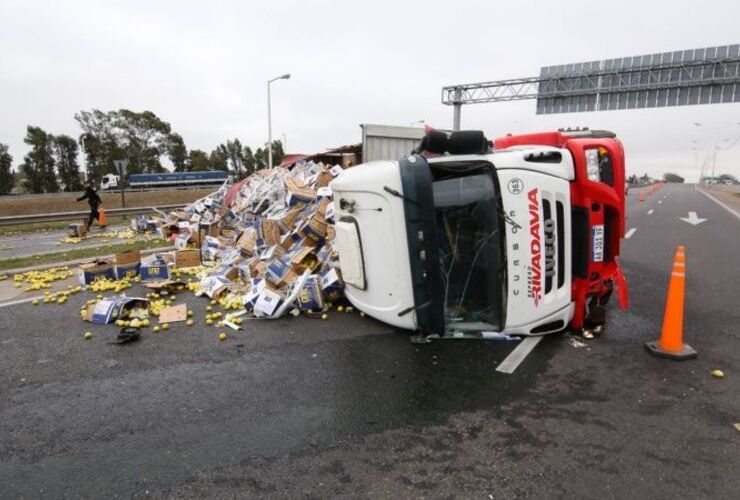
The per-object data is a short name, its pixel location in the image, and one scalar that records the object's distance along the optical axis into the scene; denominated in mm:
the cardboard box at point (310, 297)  5484
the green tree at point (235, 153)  70812
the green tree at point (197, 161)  66188
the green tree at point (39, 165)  51594
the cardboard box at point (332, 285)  5688
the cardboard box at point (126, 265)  7078
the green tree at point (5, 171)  47500
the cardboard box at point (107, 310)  5117
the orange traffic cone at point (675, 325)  3965
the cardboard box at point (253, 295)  5465
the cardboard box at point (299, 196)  8367
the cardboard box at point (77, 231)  12883
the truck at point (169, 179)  51344
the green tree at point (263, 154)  69250
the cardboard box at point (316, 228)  6992
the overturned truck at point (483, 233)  3934
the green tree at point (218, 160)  67562
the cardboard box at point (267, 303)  5270
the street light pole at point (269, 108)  30312
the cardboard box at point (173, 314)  5230
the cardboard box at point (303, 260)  6303
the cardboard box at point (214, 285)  6133
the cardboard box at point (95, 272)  6848
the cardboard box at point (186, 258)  8078
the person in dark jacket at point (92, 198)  14547
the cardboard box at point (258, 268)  6750
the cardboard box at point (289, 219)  7832
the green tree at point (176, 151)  65188
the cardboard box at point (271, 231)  7677
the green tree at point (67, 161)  54594
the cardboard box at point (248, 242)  8066
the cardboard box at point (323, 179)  9078
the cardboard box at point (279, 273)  5934
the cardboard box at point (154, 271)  6910
